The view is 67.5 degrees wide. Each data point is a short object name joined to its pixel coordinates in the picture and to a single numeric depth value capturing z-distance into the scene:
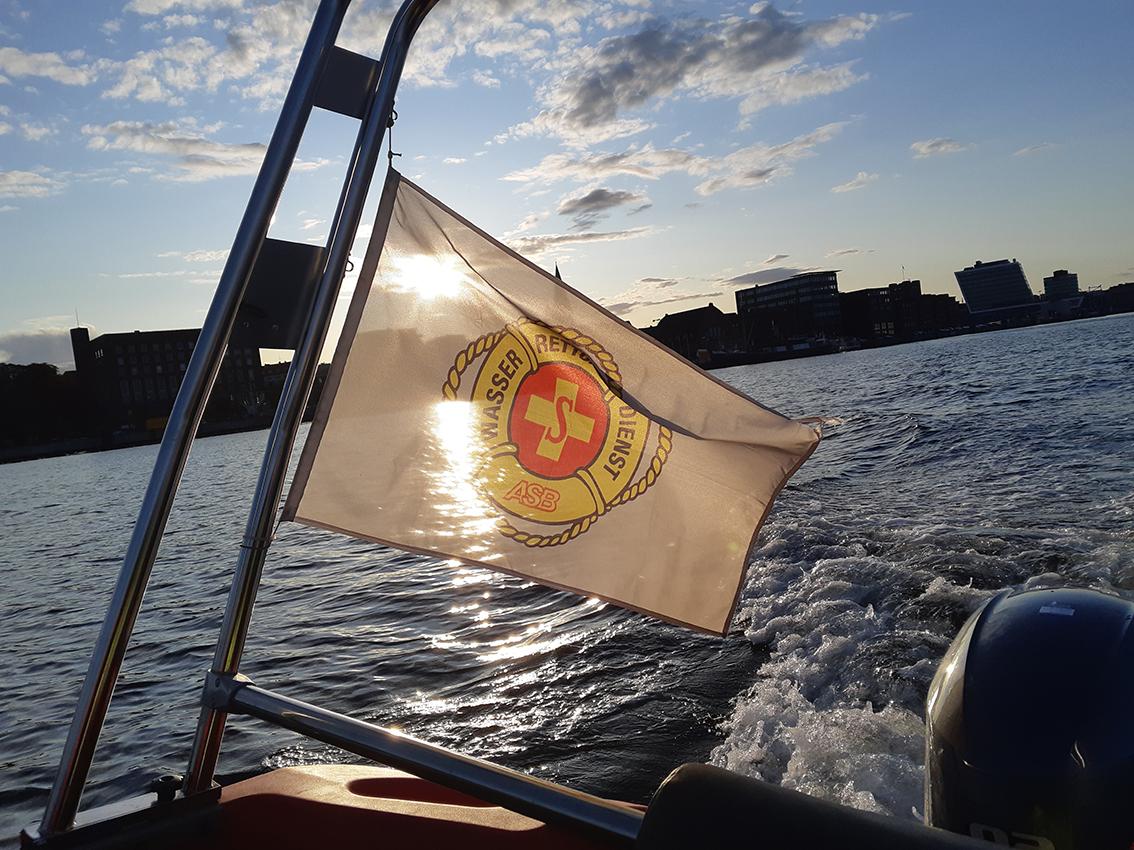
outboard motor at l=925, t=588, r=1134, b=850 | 1.85
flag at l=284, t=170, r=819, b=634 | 2.54
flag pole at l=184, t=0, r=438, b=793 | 1.94
